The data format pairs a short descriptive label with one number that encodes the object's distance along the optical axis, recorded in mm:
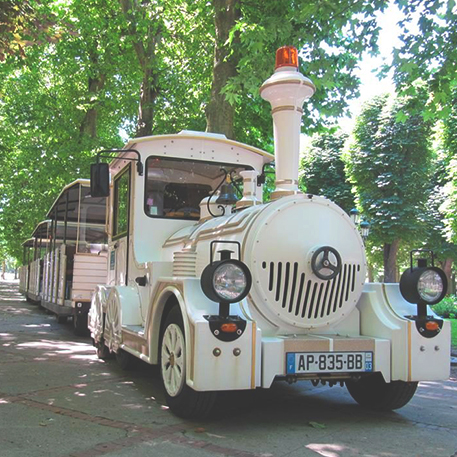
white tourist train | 3822
